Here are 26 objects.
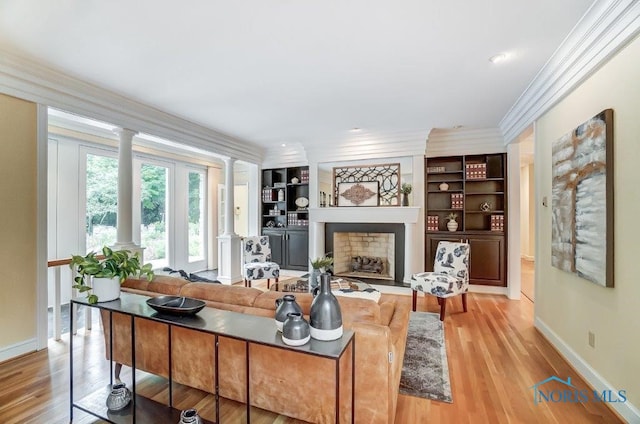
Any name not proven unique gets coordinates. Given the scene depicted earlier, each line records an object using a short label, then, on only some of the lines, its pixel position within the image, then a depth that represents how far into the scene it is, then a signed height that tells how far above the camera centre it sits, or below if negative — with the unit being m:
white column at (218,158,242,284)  5.54 -0.59
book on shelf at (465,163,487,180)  4.88 +0.67
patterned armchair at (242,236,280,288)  4.83 -0.84
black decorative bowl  1.71 -0.56
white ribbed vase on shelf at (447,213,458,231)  4.99 -0.19
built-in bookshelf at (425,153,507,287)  4.79 +0.07
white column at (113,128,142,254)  3.65 +0.29
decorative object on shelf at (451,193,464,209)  5.01 +0.18
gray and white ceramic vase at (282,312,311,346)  1.34 -0.54
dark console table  1.36 -0.60
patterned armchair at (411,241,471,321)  3.58 -0.83
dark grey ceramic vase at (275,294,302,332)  1.48 -0.48
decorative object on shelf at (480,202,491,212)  4.92 +0.08
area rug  2.17 -1.29
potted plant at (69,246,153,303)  1.86 -0.37
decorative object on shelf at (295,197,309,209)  6.17 +0.21
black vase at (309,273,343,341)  1.38 -0.49
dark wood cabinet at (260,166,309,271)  6.09 -0.04
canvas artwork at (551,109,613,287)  2.02 +0.08
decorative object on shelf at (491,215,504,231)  4.77 -0.17
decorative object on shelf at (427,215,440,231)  5.16 -0.19
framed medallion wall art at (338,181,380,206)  5.30 +0.34
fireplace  5.20 -0.71
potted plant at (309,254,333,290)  3.63 -0.74
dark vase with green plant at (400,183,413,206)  4.96 +0.35
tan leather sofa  1.57 -0.89
